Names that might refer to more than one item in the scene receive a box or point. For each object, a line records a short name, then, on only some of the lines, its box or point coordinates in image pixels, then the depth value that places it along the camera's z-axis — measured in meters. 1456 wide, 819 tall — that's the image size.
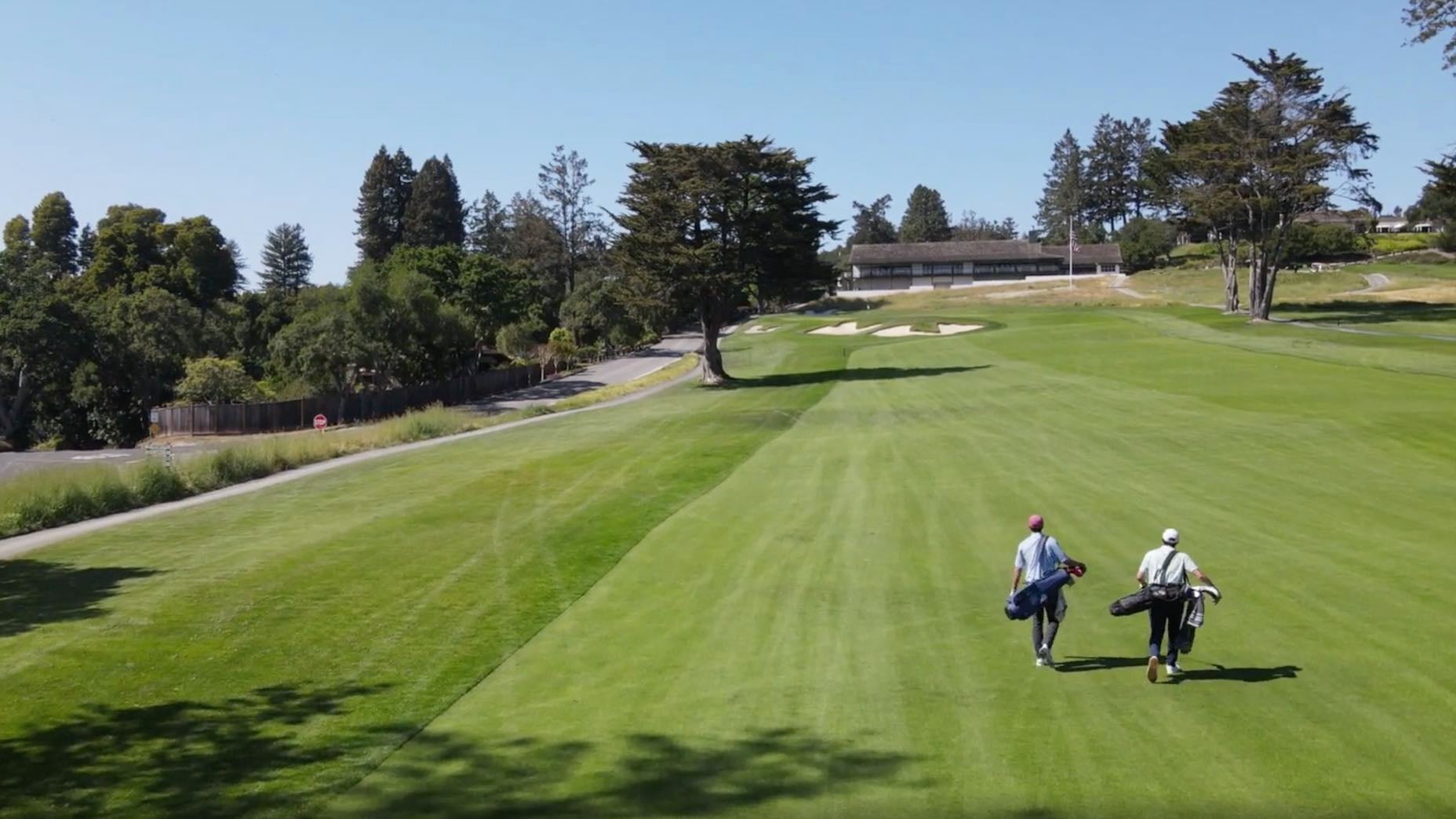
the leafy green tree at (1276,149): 66.81
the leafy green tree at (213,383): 67.38
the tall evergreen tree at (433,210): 143.50
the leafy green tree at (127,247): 101.81
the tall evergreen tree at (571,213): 148.00
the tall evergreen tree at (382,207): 145.38
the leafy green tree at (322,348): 69.12
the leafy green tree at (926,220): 187.62
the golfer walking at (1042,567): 12.77
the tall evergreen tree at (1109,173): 183.62
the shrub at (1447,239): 118.06
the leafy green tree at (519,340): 100.24
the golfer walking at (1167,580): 12.08
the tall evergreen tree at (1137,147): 183.00
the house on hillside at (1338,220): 110.31
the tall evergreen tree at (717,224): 55.97
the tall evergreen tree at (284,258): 160.88
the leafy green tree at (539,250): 136.12
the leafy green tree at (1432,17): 36.44
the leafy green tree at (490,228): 169.62
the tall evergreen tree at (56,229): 127.62
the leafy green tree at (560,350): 100.38
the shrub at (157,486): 28.80
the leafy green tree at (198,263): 104.62
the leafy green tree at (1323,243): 100.44
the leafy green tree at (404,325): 71.50
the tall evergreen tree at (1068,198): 185.00
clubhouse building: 144.00
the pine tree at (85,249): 131.38
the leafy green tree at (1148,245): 137.88
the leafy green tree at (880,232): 190.50
